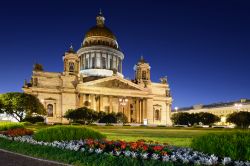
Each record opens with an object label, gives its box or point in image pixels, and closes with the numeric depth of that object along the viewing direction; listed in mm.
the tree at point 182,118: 55968
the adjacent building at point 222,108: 96384
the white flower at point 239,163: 6266
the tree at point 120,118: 56473
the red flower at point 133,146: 8023
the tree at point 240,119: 47806
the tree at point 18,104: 39626
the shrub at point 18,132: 14519
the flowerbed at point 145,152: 6518
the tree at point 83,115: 47085
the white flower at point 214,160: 6395
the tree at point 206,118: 55968
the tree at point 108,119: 50257
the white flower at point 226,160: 6338
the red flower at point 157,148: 7740
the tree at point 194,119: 55660
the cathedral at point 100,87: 60800
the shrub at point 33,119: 44511
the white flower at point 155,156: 7018
